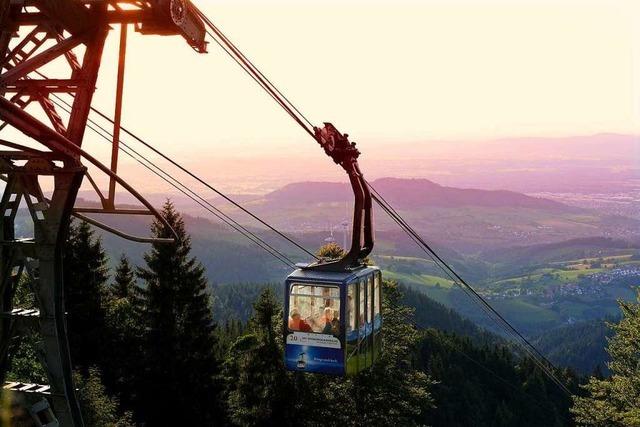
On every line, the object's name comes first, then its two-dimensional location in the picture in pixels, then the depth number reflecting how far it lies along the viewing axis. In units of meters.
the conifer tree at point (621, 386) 40.62
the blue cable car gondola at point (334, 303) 19.06
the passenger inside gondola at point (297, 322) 19.52
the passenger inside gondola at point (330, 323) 19.14
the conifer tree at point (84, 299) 45.38
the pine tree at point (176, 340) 43.50
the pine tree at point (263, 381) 43.62
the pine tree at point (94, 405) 31.25
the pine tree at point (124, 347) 44.56
